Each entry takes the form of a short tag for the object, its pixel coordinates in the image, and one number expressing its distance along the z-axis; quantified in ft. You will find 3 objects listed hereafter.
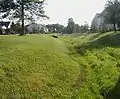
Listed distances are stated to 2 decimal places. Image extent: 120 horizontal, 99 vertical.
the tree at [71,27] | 160.28
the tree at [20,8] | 73.08
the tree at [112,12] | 91.94
